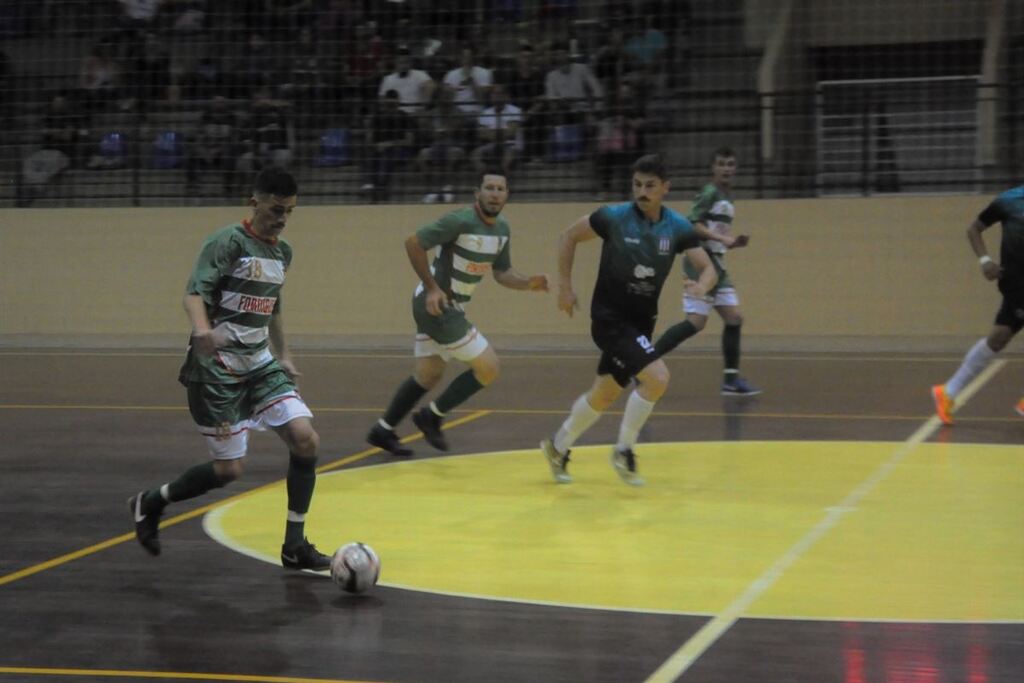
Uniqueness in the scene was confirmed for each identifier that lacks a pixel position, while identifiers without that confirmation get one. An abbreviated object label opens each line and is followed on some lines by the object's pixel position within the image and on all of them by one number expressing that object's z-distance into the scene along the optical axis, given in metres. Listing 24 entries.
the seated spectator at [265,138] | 20.53
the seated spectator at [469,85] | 20.30
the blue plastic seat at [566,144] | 19.64
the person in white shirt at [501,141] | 19.84
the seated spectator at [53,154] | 21.36
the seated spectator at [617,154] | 19.34
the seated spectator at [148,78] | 21.64
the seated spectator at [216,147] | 20.89
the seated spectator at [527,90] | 19.94
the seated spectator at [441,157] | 20.02
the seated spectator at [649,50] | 19.98
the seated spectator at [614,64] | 19.97
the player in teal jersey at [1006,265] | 11.34
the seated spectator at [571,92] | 19.83
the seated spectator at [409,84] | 20.67
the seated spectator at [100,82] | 21.62
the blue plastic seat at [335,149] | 20.33
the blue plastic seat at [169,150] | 21.08
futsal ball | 6.45
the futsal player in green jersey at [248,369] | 6.90
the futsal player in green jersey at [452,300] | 10.30
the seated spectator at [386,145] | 20.23
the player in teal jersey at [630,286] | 9.02
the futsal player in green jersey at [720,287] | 13.48
